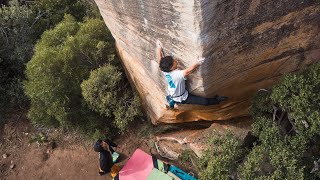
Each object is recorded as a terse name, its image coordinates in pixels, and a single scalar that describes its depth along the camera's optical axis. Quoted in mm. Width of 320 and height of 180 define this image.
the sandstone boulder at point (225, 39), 4483
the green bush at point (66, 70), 7246
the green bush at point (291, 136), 4589
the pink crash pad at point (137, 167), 7021
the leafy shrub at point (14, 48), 8704
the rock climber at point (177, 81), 5038
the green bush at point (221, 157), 4937
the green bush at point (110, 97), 7198
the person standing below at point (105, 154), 6997
